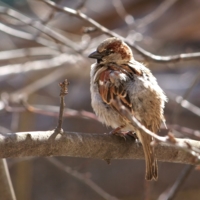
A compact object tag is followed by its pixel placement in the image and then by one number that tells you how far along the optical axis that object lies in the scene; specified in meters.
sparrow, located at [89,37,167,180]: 6.02
